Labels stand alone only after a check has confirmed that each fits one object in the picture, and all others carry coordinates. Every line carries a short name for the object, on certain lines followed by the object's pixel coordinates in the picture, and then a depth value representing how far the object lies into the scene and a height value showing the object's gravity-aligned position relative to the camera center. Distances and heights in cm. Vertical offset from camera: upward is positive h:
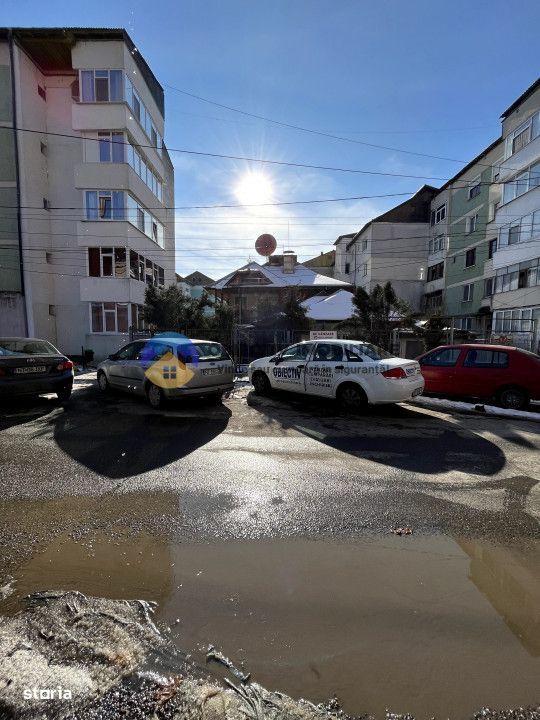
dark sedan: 811 -110
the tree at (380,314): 1650 +39
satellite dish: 3278 +655
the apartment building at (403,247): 3853 +765
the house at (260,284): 3256 +325
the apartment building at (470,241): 2731 +653
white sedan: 770 -108
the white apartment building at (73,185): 1973 +719
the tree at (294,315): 1861 +34
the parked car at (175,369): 832 -109
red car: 873 -114
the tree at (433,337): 1761 -64
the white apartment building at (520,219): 1939 +562
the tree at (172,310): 1714 +46
